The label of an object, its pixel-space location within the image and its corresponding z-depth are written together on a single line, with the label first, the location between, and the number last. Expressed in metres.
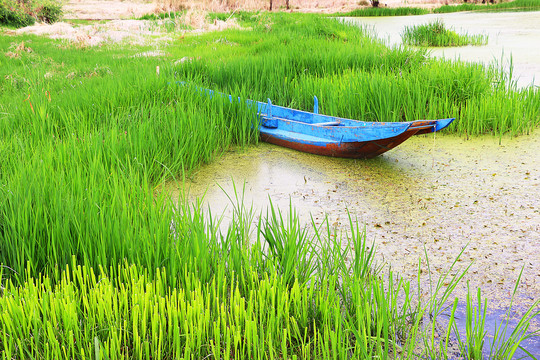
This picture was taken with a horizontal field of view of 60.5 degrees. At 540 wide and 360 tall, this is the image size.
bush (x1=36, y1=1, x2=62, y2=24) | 13.16
